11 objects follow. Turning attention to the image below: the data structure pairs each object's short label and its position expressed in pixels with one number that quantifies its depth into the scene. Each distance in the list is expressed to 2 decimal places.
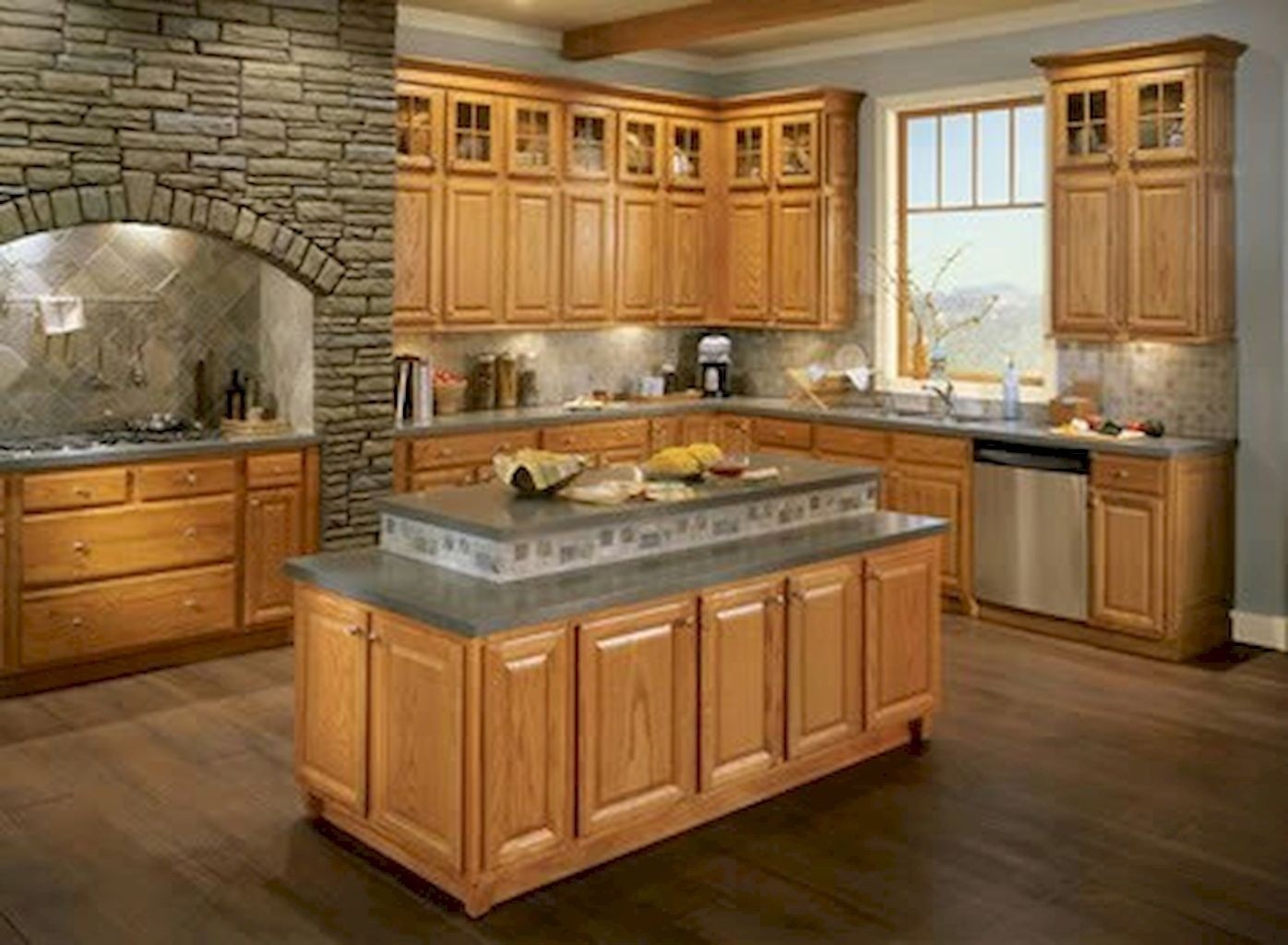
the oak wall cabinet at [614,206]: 7.36
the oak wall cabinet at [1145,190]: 6.39
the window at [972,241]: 7.60
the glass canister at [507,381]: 8.00
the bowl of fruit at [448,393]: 7.62
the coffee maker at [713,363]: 8.84
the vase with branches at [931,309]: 7.94
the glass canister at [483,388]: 7.91
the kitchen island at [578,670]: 3.73
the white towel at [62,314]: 6.24
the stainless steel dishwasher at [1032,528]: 6.67
